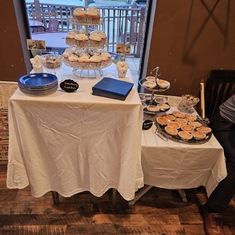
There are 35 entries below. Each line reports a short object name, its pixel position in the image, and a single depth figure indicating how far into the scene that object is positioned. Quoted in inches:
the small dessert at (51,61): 47.4
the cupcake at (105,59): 46.8
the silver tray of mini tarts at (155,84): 57.6
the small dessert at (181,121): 57.1
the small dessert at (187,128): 54.4
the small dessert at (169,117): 58.2
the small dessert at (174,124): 55.3
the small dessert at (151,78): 60.3
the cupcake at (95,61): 45.1
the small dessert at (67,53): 46.4
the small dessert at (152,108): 60.2
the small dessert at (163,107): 61.3
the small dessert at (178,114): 60.4
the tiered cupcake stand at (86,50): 44.3
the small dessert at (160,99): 64.8
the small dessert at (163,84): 58.0
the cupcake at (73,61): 45.1
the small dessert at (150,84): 57.8
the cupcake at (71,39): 45.3
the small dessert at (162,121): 55.8
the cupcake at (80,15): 42.7
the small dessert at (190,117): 59.2
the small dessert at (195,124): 56.8
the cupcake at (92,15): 43.1
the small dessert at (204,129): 54.0
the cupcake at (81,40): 44.2
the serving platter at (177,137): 51.1
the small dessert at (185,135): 51.0
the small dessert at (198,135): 51.5
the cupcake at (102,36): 45.5
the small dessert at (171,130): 52.4
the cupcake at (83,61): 44.8
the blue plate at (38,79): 40.7
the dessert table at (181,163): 50.4
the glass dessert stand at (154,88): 57.4
